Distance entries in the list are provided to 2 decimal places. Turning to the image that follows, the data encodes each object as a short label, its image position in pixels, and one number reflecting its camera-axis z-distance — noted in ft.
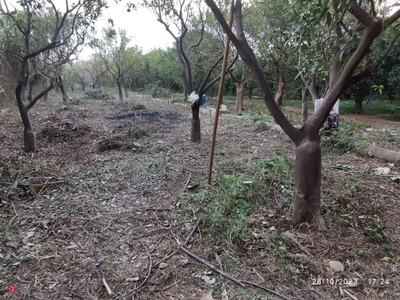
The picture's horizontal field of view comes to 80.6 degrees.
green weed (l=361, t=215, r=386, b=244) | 5.88
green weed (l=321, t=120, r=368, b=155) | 13.65
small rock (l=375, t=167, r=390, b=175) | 10.20
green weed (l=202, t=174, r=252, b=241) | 6.59
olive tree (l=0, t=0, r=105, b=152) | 11.82
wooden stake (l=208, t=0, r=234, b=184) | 7.74
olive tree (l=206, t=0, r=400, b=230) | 5.99
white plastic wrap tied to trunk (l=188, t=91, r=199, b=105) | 15.12
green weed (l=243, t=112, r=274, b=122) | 23.64
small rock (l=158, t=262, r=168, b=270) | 5.58
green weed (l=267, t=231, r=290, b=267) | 5.51
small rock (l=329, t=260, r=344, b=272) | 5.19
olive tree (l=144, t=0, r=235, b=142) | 15.12
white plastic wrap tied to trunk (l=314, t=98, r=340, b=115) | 12.93
